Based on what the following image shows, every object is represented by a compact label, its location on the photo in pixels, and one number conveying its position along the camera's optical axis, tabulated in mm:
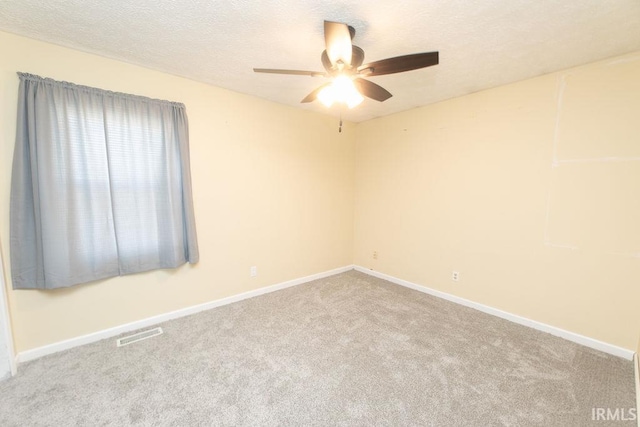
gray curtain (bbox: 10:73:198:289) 1834
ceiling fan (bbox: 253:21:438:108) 1423
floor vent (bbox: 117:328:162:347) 2160
